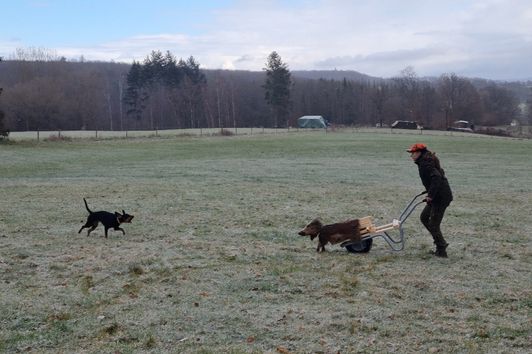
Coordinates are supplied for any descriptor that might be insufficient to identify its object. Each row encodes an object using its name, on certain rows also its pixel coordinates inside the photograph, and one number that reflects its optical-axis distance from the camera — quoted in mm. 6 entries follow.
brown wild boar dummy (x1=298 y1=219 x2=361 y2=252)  9281
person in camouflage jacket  8789
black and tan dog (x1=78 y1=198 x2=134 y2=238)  10766
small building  96438
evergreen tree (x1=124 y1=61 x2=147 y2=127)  98812
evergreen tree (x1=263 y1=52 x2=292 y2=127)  90688
